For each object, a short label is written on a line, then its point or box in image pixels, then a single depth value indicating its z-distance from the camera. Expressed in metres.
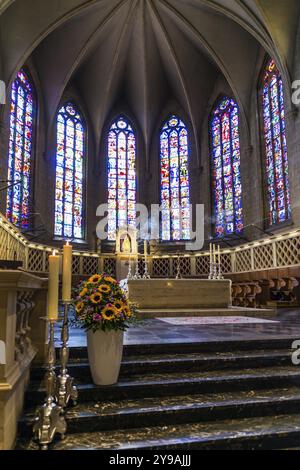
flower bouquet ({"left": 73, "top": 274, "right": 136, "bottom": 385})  2.90
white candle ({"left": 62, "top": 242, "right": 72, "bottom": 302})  2.72
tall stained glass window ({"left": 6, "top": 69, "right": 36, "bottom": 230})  13.87
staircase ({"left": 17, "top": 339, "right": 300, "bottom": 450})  2.38
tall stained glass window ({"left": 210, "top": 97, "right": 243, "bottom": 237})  15.86
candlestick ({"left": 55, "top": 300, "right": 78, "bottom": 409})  2.56
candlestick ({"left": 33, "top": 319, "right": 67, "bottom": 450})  2.18
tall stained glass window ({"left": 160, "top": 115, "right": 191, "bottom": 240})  17.53
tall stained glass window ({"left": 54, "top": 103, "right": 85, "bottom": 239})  16.27
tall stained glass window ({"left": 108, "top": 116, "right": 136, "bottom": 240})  17.77
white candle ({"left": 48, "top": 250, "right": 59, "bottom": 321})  2.36
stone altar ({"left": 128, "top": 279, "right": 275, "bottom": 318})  7.79
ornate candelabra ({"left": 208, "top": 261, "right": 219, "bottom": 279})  8.73
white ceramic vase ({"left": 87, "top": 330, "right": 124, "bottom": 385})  2.90
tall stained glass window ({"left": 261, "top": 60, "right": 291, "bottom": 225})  13.32
